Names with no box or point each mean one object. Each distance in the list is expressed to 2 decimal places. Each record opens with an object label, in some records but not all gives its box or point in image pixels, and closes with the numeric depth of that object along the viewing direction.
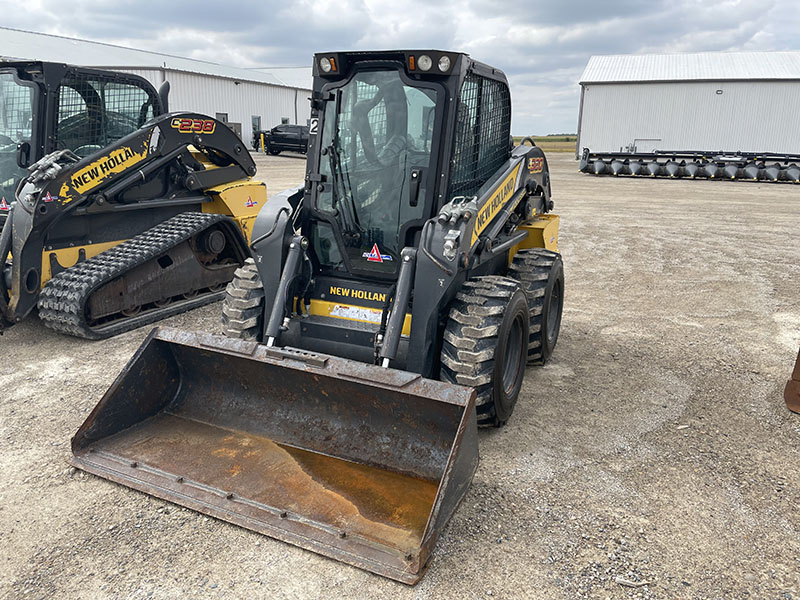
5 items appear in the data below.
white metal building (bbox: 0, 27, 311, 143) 31.95
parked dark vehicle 30.81
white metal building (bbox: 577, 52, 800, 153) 31.47
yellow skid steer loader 3.31
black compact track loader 5.89
